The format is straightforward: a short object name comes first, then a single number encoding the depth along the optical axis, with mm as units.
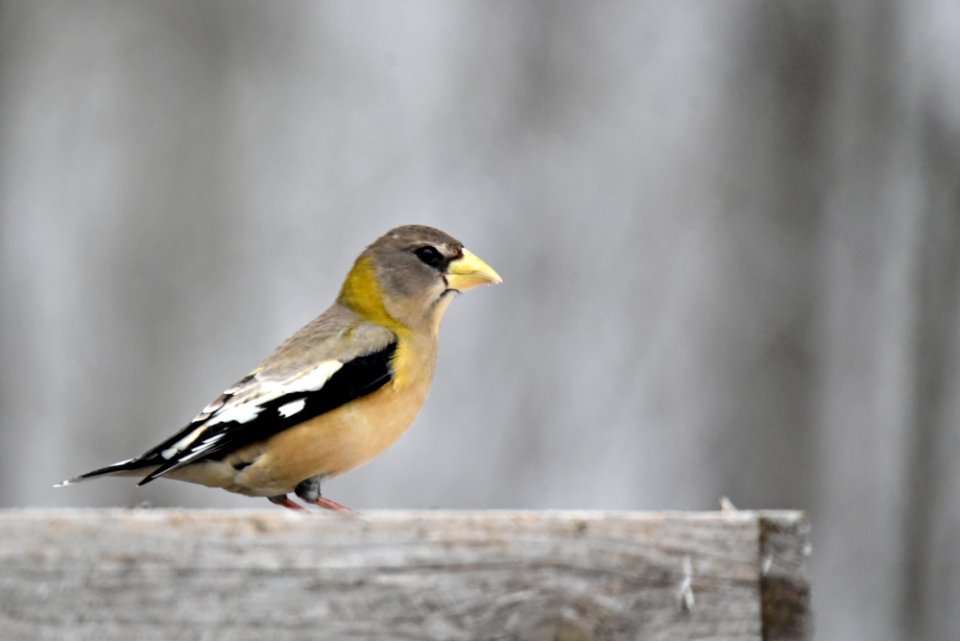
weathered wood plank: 4410
